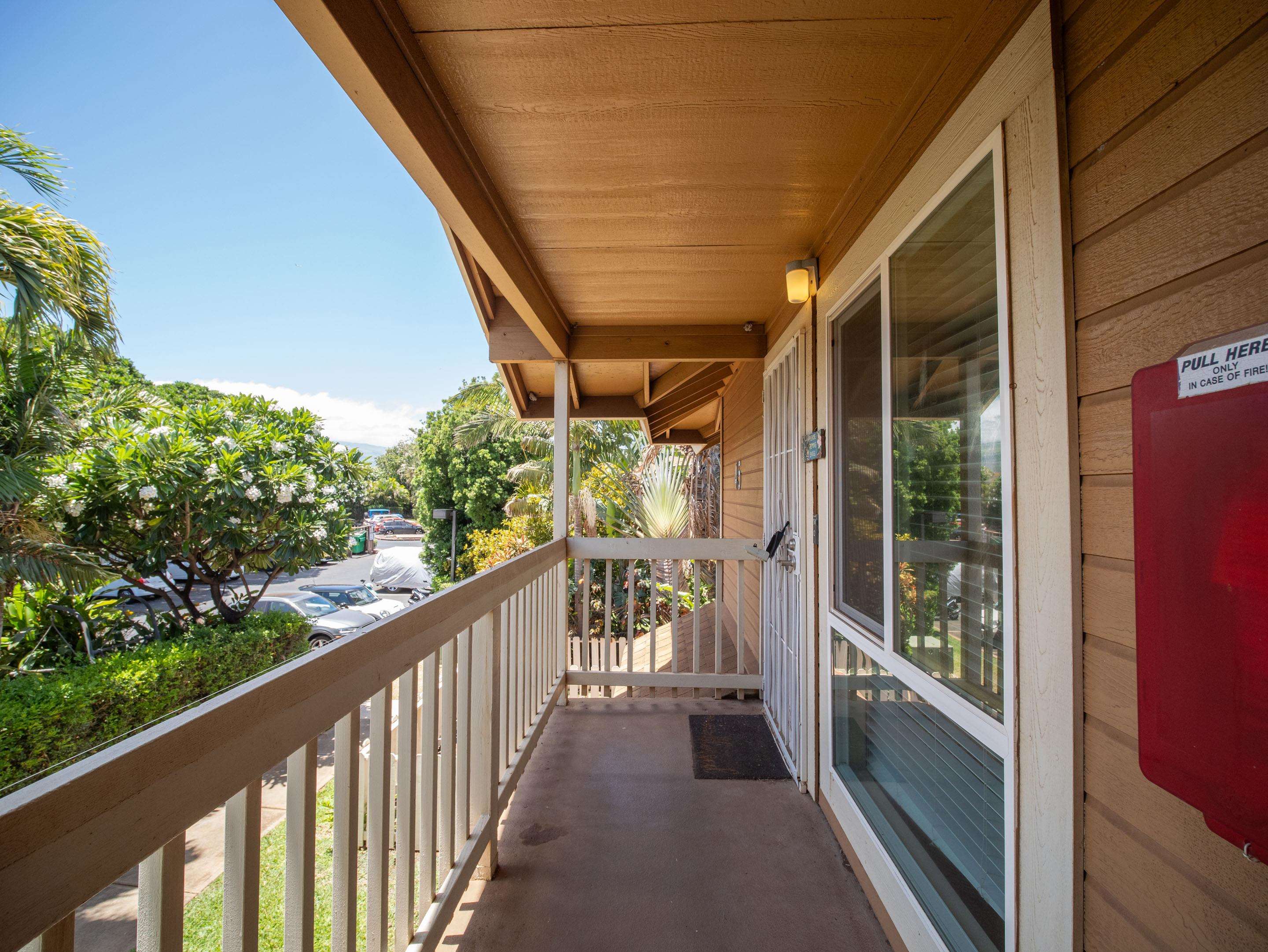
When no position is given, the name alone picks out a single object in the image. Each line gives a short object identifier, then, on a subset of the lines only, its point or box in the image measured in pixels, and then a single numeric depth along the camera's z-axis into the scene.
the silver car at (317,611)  8.43
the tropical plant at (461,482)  26.84
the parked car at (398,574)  20.83
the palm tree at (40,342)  5.33
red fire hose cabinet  0.64
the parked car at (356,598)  10.29
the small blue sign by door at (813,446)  2.32
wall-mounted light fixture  2.44
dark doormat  2.75
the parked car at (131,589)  7.17
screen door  2.72
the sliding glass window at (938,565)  1.22
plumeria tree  6.50
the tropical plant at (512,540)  13.15
